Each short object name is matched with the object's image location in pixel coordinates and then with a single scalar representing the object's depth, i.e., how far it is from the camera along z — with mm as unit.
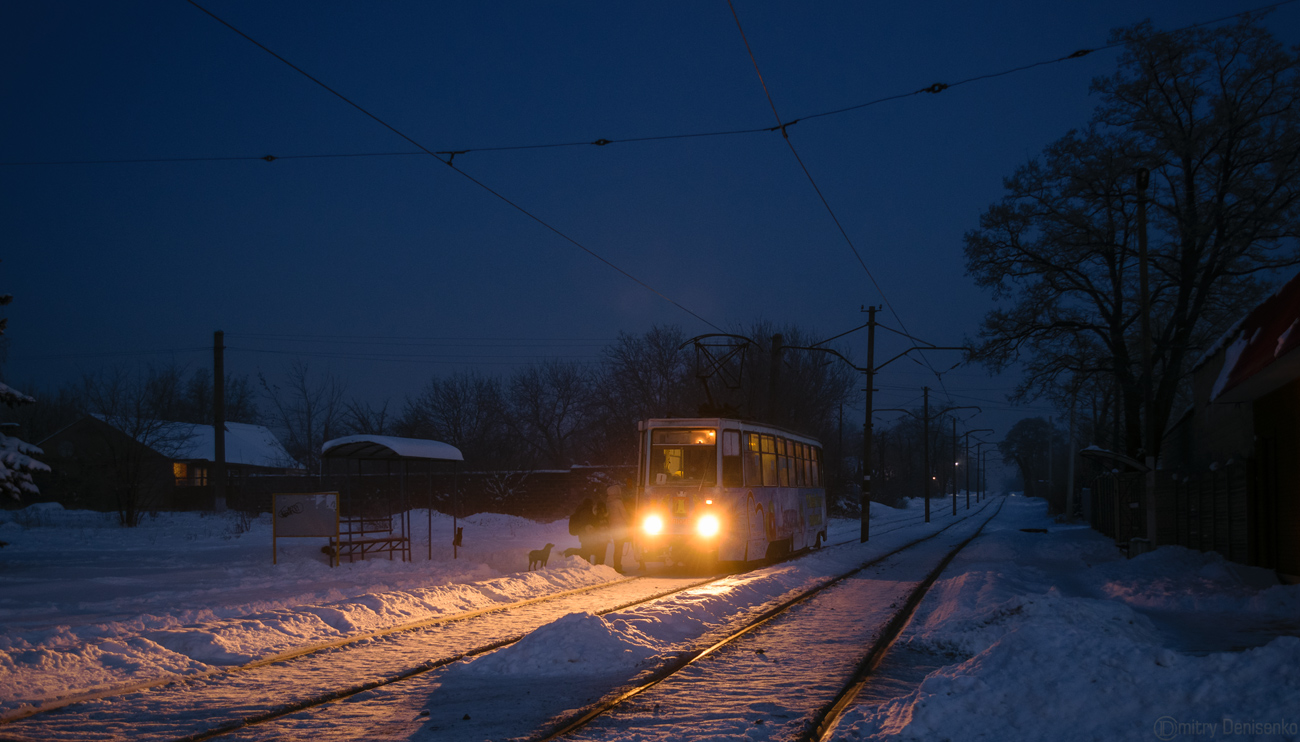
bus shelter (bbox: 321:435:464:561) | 19547
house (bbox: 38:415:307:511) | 36125
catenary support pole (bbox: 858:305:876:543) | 31531
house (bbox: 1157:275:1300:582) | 12156
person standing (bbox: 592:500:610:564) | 19844
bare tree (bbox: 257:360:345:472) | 41719
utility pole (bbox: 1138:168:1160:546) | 19542
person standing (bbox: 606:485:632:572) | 19922
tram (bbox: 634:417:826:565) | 18875
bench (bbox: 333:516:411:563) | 20203
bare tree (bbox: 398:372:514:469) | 55406
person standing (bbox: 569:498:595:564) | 19828
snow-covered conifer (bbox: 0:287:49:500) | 18447
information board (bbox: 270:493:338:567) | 19375
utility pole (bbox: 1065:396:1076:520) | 52744
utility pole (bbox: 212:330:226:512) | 32062
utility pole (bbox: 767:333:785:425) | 29477
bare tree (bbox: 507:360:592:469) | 60906
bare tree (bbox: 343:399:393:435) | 50931
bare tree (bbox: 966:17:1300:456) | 24828
